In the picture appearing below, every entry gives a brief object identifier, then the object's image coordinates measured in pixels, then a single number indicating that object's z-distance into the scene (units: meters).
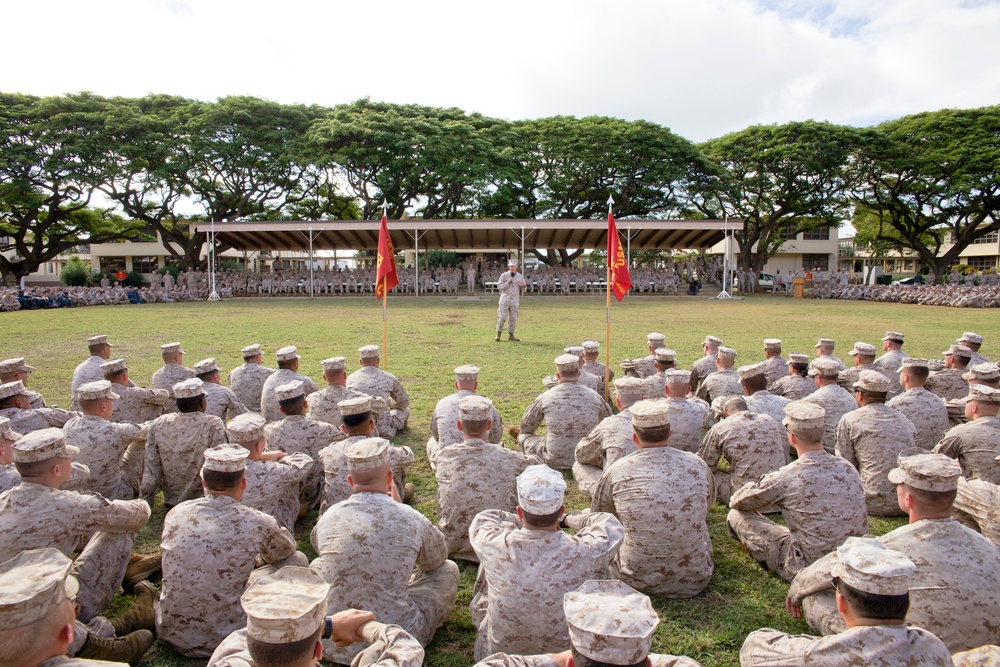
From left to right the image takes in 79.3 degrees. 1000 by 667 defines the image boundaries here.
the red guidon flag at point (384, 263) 8.66
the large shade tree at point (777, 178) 31.55
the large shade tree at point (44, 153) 27.41
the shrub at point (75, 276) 32.22
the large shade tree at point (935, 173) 30.12
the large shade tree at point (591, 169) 32.62
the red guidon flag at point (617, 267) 8.42
